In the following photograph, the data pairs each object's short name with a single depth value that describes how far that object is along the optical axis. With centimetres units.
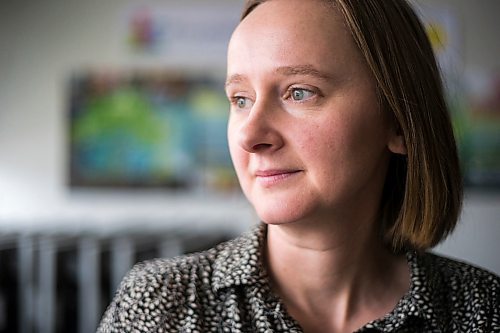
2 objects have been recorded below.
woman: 96
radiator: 231
